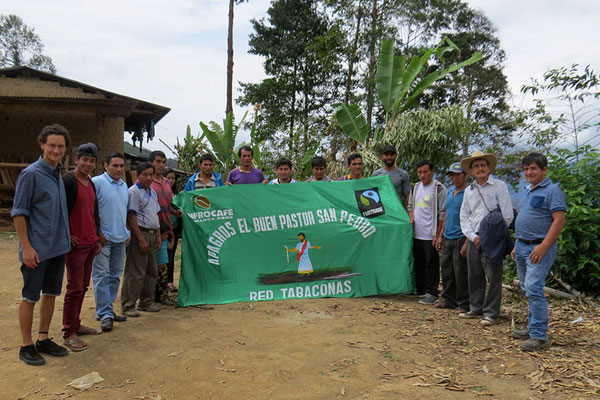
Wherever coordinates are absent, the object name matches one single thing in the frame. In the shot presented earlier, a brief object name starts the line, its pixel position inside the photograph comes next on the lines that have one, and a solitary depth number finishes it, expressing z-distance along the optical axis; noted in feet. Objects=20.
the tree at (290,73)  74.84
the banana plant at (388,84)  33.76
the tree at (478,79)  72.79
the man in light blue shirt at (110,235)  13.69
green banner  17.38
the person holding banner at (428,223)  17.88
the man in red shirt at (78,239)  12.17
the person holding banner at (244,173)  19.79
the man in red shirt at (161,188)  16.92
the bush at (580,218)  17.71
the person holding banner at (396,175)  19.36
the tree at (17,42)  110.32
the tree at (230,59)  48.97
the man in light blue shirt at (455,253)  16.42
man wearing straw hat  14.85
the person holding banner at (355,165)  19.60
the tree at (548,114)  18.37
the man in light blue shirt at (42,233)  10.53
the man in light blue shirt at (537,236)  12.26
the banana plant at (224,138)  39.37
